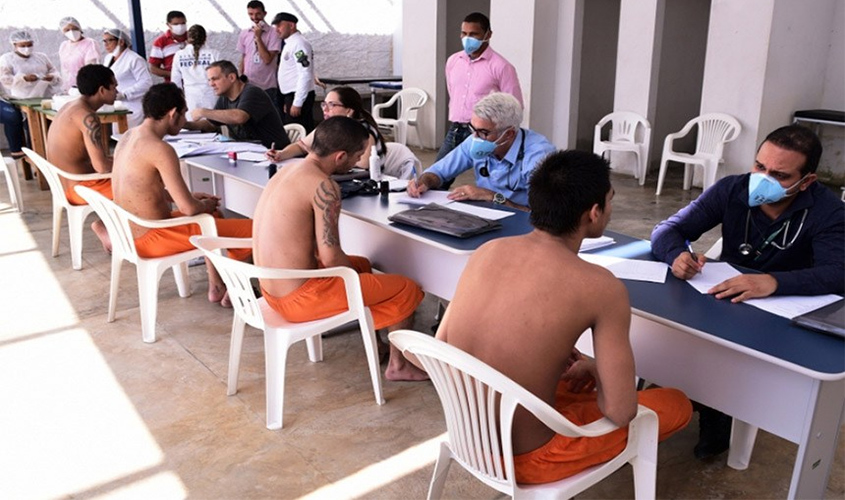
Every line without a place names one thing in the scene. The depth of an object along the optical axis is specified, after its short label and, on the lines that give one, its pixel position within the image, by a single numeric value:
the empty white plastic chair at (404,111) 9.00
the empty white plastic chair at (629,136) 7.23
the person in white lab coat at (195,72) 6.83
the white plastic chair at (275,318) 2.60
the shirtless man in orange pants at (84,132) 4.52
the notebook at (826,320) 1.88
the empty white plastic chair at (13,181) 5.74
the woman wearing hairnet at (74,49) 7.35
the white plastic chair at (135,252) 3.39
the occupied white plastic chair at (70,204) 4.32
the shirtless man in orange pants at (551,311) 1.65
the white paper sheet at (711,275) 2.26
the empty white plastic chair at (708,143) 6.57
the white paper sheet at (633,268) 2.34
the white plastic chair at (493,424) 1.62
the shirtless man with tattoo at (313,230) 2.74
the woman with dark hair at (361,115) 4.04
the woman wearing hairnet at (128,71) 6.93
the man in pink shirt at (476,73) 5.51
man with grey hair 3.34
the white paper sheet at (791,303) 2.04
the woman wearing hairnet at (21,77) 7.13
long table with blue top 1.78
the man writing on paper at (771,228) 2.17
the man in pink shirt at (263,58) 7.86
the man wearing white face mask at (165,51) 8.19
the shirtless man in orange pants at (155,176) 3.55
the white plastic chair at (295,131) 5.62
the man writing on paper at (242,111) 4.94
